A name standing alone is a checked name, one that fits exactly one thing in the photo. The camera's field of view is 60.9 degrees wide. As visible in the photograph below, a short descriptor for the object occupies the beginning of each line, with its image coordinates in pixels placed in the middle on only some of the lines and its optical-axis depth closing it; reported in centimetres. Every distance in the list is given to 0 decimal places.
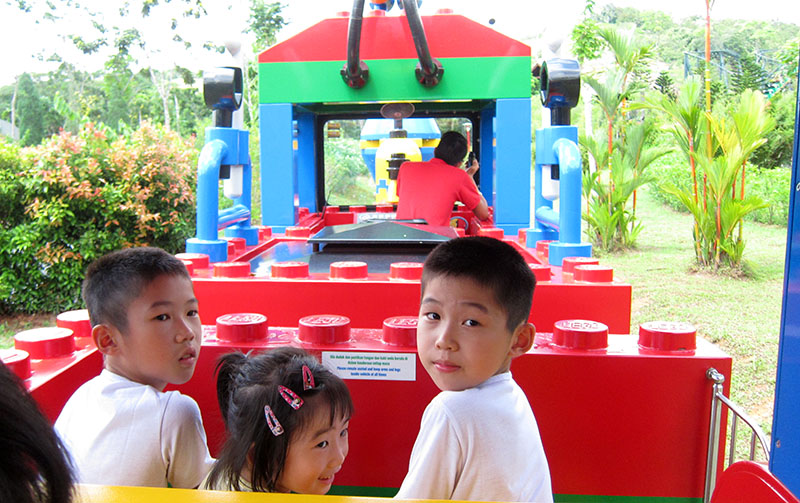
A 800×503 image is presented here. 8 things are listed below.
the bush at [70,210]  664
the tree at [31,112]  2611
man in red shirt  390
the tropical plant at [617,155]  1017
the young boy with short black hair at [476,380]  134
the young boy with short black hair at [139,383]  145
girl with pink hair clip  142
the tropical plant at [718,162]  766
